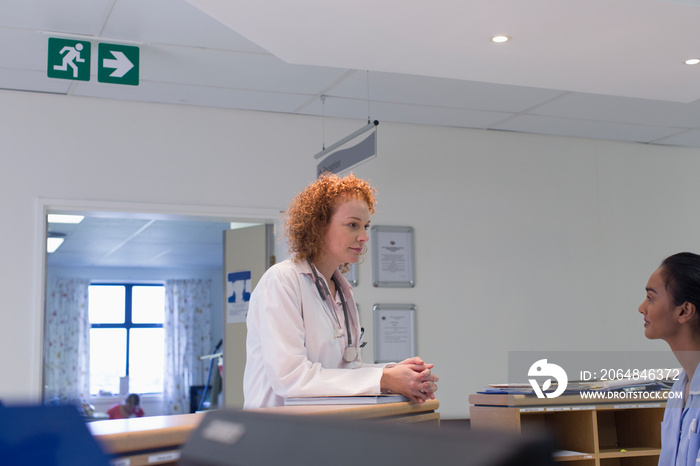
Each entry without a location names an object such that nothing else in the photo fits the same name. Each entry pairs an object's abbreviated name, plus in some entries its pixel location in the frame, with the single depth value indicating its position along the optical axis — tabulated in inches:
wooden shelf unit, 102.4
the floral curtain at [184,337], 512.1
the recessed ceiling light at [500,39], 124.3
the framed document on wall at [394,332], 197.3
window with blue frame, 502.3
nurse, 77.7
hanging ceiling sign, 159.9
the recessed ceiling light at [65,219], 303.3
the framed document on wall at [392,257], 199.9
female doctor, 64.5
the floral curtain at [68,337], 480.7
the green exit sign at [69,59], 145.5
